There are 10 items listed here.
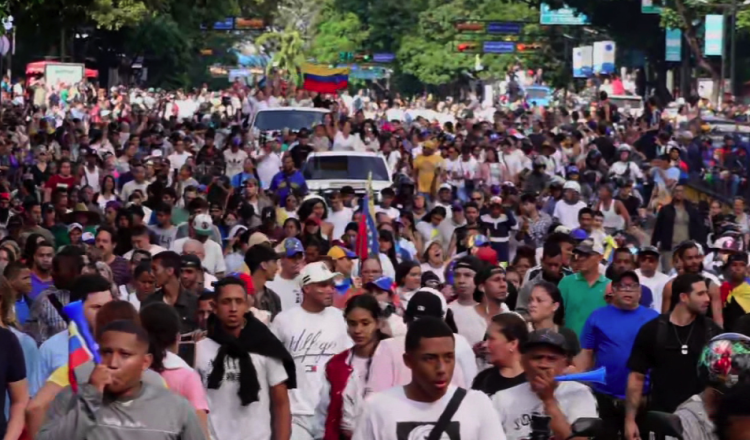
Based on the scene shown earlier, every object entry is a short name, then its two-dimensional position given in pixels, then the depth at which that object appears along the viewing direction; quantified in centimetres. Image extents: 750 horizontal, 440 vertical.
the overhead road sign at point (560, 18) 7744
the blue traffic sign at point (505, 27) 9281
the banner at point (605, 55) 8938
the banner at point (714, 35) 6053
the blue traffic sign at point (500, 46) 9881
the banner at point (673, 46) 6769
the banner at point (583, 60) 9212
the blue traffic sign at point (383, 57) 11406
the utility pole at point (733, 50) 5144
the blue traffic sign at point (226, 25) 8846
